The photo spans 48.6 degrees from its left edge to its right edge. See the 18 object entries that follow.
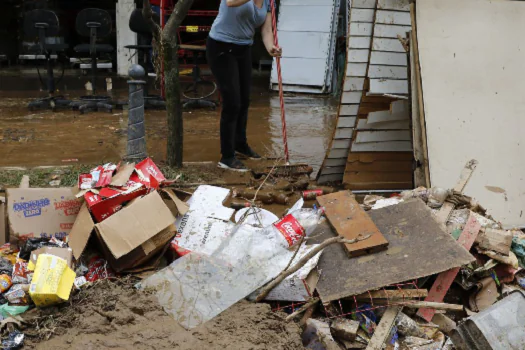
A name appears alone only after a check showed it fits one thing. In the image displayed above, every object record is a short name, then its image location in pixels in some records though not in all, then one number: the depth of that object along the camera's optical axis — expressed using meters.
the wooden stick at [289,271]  3.23
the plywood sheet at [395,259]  3.38
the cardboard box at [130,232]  3.45
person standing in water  5.28
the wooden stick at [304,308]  3.22
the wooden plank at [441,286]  3.39
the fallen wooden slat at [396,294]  3.31
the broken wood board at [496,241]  3.74
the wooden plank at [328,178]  5.54
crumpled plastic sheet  3.21
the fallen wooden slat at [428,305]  3.29
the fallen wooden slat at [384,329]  3.11
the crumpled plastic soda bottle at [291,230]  3.58
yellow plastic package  2.98
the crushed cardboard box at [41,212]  3.70
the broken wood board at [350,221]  3.61
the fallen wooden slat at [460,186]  3.96
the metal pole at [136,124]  4.99
